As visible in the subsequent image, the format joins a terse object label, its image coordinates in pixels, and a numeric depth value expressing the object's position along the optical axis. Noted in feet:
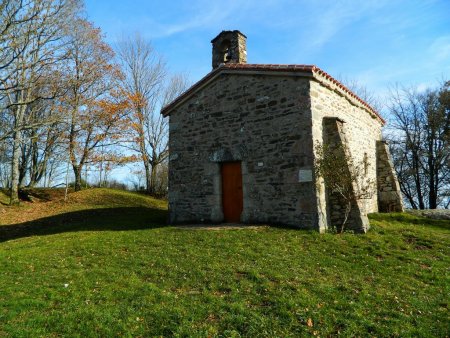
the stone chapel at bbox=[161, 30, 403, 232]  31.48
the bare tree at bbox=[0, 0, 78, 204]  40.52
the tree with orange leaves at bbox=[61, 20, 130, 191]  64.54
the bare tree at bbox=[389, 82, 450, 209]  70.13
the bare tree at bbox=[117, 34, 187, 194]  75.77
